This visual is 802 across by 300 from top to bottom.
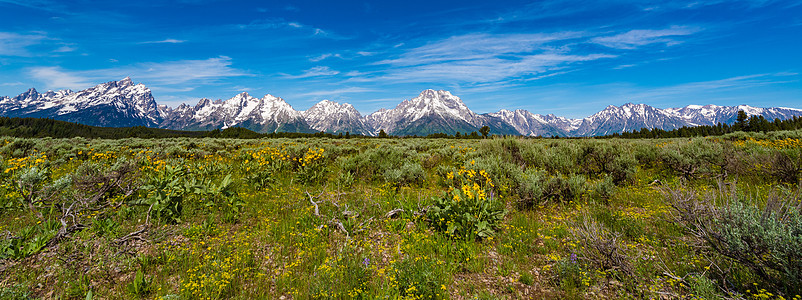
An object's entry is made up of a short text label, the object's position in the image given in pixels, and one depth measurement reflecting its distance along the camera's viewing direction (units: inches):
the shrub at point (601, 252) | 146.8
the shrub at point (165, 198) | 207.5
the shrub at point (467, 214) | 193.2
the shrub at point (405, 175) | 343.0
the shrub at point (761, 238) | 109.0
